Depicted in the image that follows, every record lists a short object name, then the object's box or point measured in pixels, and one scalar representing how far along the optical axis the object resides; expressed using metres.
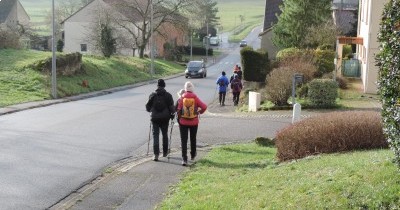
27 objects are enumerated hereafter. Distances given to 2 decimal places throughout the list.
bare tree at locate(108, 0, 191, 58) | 64.94
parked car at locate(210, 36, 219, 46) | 110.30
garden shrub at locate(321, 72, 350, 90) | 29.35
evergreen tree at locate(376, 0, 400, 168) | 6.32
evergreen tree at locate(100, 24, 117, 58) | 55.66
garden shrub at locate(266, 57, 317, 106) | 23.42
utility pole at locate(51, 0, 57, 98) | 31.89
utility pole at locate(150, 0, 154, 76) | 52.95
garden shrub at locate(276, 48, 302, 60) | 31.56
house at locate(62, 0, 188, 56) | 65.00
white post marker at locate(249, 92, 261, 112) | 24.13
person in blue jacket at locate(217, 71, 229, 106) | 27.50
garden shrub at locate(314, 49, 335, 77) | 31.88
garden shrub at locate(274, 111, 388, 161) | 10.27
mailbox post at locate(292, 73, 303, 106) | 18.01
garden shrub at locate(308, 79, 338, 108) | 21.94
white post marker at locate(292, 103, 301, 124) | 16.80
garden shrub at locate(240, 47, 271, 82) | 31.97
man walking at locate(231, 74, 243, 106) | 27.78
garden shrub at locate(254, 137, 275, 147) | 14.67
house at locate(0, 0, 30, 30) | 86.69
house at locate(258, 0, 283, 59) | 60.31
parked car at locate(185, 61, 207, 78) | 54.81
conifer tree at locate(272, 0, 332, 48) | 41.56
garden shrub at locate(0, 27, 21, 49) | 41.66
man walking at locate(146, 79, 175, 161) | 13.01
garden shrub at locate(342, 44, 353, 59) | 38.56
